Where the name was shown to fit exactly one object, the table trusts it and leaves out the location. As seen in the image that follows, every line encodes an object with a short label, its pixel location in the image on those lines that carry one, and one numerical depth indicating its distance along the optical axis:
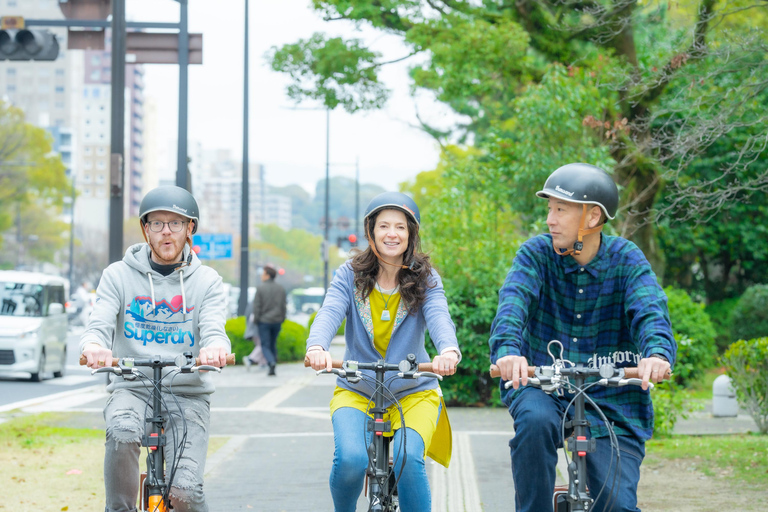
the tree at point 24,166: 47.86
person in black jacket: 17.89
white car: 16.75
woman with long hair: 4.29
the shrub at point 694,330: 14.60
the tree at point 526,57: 10.00
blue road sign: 20.31
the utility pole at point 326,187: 37.28
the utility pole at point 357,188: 47.88
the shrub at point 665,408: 9.28
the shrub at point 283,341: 20.58
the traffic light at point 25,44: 12.73
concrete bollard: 11.95
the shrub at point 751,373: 9.55
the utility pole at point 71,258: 57.97
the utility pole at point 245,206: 21.09
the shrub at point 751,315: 18.50
